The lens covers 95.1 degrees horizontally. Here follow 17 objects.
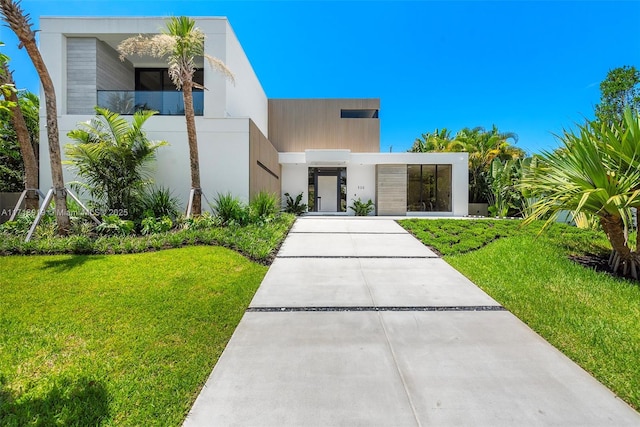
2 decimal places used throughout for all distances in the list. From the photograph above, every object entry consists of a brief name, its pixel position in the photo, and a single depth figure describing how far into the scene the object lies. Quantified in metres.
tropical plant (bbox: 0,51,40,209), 8.58
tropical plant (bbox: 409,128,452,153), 20.64
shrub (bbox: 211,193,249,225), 9.03
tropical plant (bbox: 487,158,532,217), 15.37
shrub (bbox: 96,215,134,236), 7.81
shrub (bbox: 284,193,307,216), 16.53
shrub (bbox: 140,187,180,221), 9.13
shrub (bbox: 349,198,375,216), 16.52
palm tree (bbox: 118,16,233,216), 8.58
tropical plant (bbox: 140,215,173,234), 8.02
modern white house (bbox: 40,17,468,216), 10.10
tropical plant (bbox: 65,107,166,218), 8.57
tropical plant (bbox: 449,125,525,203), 18.42
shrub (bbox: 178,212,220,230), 8.40
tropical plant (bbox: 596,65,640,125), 23.48
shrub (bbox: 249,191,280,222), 9.51
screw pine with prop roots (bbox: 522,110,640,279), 4.45
